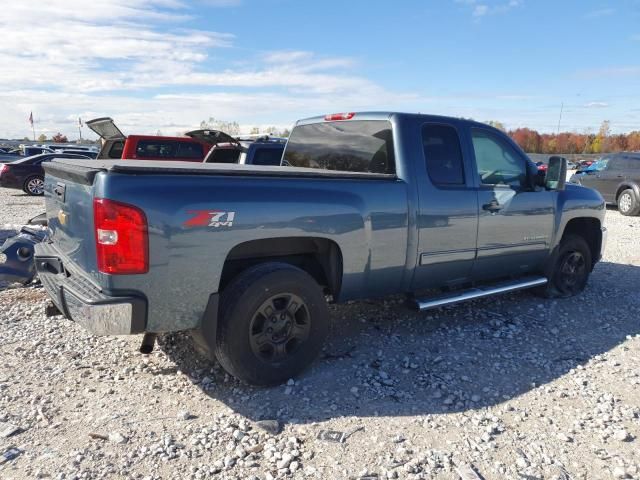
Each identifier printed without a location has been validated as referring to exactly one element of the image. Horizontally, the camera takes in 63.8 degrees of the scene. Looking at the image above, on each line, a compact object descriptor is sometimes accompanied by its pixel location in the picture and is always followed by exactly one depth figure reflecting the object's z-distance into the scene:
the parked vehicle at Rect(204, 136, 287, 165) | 8.88
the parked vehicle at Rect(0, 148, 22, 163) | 29.49
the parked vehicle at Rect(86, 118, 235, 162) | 10.29
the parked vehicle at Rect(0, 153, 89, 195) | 16.97
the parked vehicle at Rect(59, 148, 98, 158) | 21.73
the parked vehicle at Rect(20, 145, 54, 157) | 22.41
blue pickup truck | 3.03
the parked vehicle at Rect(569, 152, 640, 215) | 13.48
